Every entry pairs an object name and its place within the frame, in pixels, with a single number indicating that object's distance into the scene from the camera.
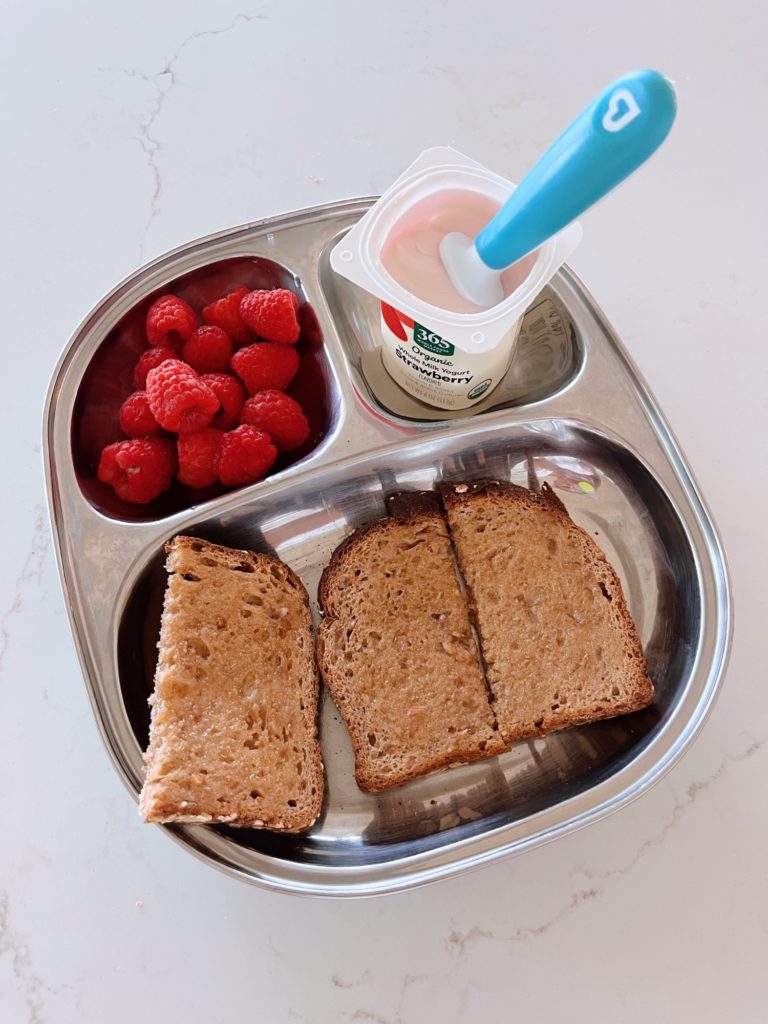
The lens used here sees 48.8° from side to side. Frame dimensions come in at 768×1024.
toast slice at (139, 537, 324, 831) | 0.27
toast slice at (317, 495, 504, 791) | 0.31
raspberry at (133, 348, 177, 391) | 0.32
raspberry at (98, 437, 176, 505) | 0.31
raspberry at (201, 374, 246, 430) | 0.31
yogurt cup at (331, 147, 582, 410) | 0.27
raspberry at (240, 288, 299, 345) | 0.31
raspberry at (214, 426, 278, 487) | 0.31
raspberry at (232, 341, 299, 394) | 0.32
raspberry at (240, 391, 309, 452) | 0.31
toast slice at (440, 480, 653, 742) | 0.31
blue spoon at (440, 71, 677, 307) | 0.20
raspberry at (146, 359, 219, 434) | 0.29
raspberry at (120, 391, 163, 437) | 0.31
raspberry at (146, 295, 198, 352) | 0.32
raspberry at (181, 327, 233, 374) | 0.32
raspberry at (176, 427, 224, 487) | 0.30
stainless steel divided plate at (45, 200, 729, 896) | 0.29
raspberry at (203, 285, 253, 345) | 0.32
